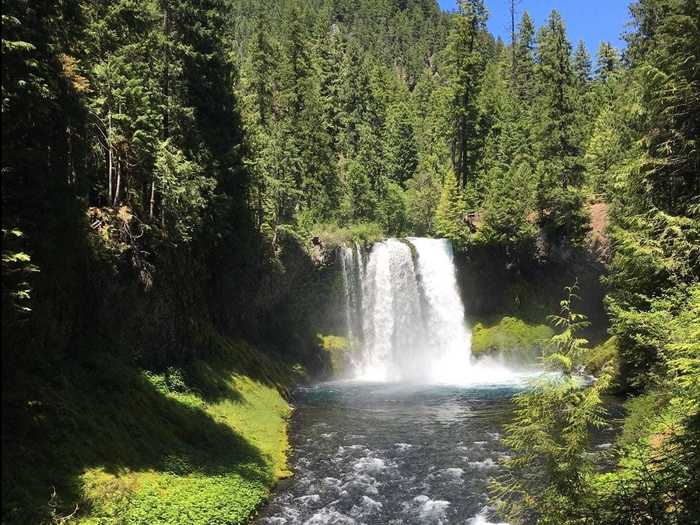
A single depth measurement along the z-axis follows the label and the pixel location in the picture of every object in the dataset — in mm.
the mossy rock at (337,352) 37003
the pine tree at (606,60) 71688
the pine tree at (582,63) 75144
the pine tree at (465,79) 46406
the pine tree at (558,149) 39438
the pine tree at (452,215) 42031
